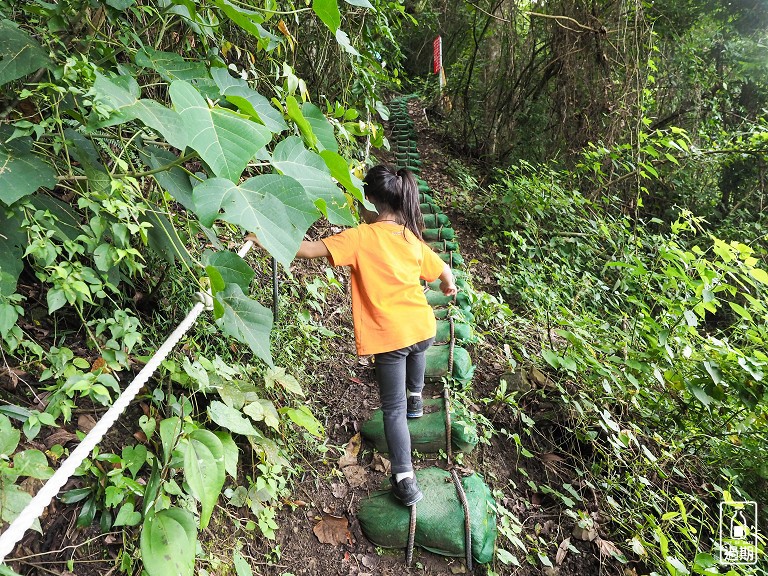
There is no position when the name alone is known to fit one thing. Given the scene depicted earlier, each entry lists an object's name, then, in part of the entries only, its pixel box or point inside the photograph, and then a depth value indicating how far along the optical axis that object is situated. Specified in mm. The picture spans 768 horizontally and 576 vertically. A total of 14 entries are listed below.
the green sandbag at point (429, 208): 4906
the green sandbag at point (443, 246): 4273
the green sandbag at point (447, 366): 2658
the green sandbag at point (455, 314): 3148
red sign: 6938
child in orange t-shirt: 1920
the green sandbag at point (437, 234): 4477
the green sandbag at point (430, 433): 2246
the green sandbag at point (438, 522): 1842
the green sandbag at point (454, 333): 2973
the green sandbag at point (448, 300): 3402
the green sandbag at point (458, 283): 3596
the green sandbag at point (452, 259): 4066
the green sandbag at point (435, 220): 4711
